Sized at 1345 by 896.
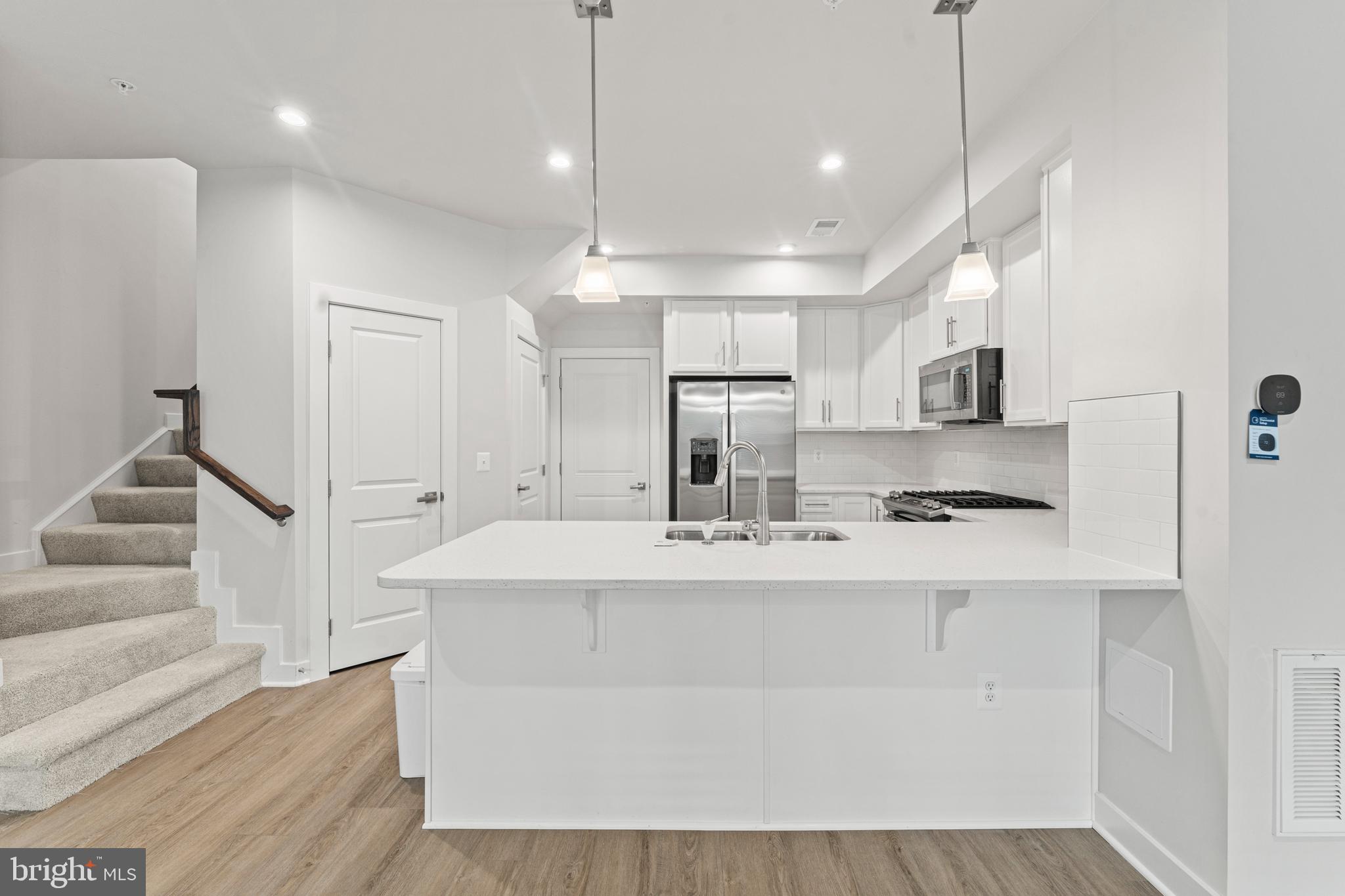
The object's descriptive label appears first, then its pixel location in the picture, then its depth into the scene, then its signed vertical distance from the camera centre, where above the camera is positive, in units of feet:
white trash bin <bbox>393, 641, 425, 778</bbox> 6.89 -3.12
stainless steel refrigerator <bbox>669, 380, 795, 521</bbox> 14.89 +0.33
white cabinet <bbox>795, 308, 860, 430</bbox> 15.74 +1.91
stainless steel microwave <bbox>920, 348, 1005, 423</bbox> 9.90 +0.95
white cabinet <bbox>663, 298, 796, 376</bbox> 15.15 +2.63
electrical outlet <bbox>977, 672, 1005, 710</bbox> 6.15 -2.51
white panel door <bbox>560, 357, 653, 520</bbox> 17.22 +0.09
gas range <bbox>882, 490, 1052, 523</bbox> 10.57 -1.11
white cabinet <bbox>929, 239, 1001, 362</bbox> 10.17 +2.24
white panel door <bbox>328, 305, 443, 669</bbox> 10.53 -0.50
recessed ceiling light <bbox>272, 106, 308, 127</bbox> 8.32 +4.53
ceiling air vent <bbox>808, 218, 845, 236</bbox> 12.40 +4.51
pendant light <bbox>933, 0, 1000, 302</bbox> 6.26 +1.72
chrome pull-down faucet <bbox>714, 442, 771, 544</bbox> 7.02 -0.71
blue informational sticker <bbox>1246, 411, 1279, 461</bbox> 4.62 +0.05
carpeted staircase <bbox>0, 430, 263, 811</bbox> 6.87 -2.83
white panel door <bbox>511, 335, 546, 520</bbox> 13.82 +0.24
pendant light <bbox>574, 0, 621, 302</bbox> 6.92 +1.86
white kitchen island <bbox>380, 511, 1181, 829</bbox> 6.13 -2.69
